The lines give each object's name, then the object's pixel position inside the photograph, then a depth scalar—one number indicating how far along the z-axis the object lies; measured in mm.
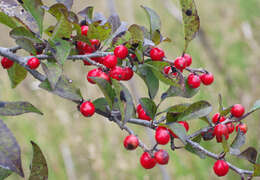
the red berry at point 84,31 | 543
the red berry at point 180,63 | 531
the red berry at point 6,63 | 545
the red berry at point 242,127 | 551
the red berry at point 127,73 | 526
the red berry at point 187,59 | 551
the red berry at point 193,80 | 534
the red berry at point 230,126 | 542
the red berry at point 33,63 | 517
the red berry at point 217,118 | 547
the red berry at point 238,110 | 538
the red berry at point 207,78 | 552
